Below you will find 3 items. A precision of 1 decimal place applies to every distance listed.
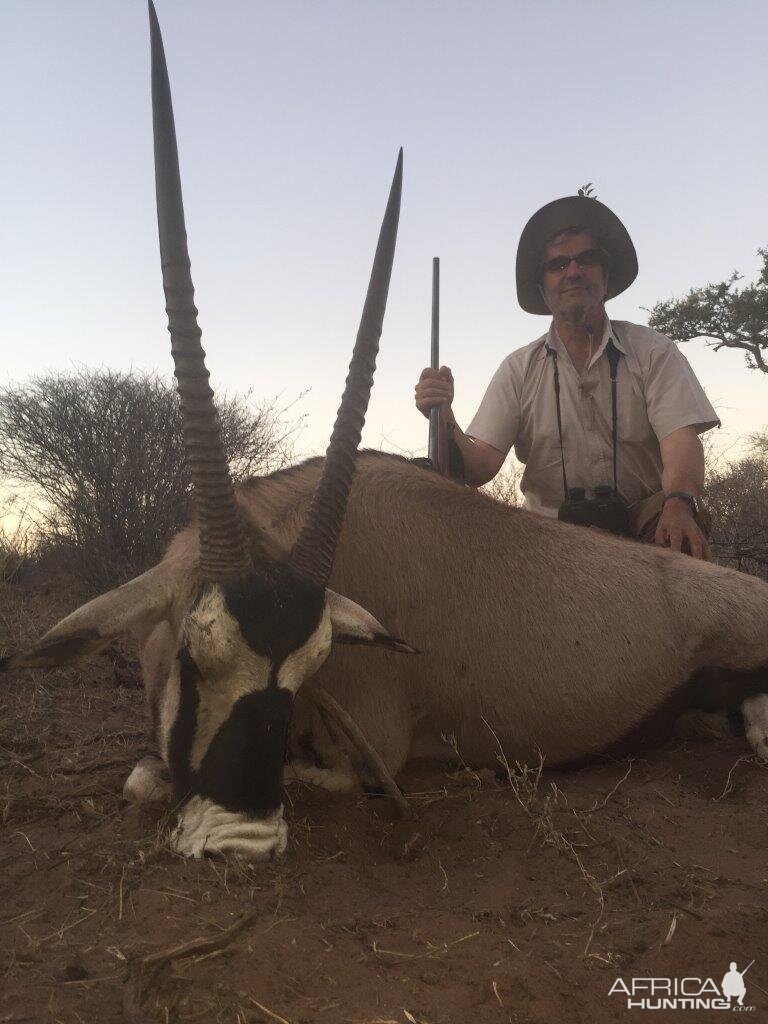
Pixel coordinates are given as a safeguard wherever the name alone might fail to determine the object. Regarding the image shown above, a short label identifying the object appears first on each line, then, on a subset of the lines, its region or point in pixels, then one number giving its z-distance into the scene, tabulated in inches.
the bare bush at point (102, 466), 365.1
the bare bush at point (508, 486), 419.7
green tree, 737.0
